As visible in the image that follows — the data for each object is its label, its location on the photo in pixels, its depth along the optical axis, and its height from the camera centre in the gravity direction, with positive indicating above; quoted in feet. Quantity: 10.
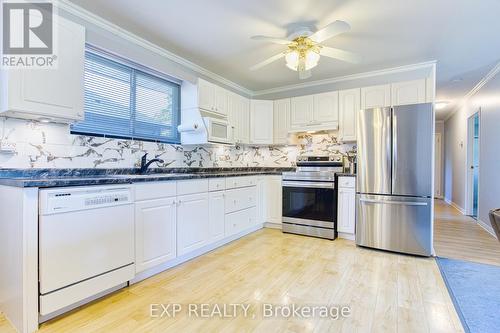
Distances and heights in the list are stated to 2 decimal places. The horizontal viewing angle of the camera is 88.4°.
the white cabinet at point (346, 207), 11.59 -1.85
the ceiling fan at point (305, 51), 7.97 +3.88
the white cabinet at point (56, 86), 5.98 +1.95
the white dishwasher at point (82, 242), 5.37 -1.80
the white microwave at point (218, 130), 11.05 +1.61
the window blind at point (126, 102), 8.50 +2.41
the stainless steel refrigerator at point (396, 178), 9.73 -0.48
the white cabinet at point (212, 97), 11.40 +3.20
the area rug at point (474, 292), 5.77 -3.47
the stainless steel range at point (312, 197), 11.92 -1.52
